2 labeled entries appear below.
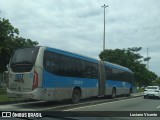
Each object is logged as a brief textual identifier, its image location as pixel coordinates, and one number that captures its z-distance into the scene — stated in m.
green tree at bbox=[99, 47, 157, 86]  57.03
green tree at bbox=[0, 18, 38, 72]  29.91
